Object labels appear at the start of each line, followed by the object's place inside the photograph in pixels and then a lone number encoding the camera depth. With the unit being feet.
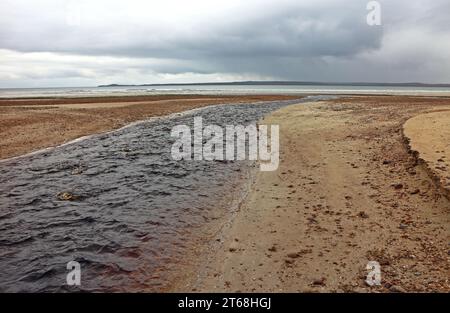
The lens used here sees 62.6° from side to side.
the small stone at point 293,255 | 25.92
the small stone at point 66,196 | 39.41
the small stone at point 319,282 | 22.26
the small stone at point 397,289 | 20.95
